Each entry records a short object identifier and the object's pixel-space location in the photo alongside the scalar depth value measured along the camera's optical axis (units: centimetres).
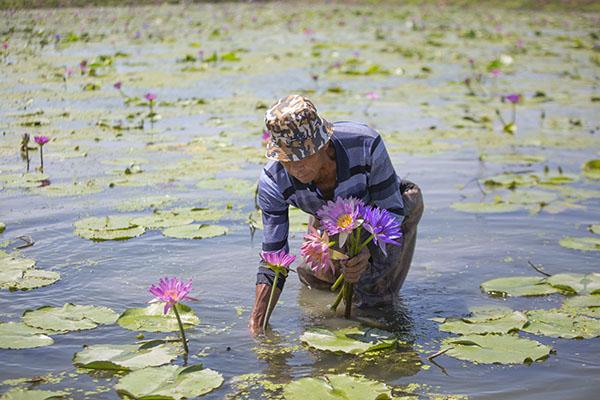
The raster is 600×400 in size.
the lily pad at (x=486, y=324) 332
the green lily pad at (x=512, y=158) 643
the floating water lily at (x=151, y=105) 701
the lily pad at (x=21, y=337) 311
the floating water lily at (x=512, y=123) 686
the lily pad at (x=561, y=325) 334
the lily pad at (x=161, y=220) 474
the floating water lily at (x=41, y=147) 538
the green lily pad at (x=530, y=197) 534
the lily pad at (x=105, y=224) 465
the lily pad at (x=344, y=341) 312
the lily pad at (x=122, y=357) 293
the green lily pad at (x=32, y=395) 269
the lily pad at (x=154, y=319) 334
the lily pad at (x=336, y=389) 270
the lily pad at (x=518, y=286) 382
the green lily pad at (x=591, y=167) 603
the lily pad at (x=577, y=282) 377
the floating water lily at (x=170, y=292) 277
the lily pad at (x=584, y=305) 357
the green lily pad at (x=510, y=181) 572
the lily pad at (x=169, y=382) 269
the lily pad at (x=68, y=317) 330
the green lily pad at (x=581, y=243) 440
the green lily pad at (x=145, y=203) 509
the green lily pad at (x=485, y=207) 517
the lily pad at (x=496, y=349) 308
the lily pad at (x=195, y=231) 461
